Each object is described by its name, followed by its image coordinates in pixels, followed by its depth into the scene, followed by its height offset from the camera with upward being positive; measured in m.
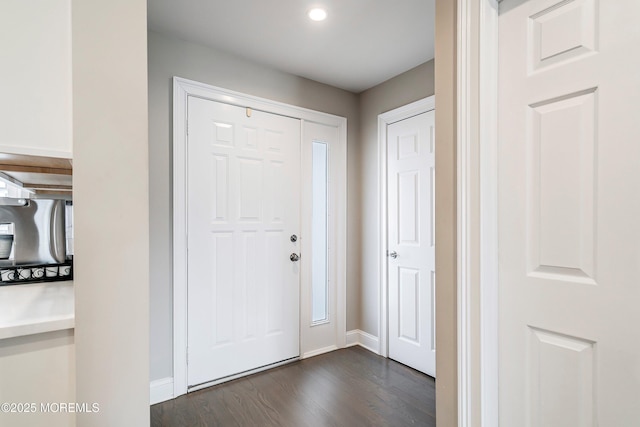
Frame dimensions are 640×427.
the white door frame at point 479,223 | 1.19 -0.05
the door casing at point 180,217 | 2.17 -0.04
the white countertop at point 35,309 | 0.83 -0.31
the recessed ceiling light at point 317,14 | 1.91 +1.23
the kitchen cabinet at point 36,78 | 0.88 +0.39
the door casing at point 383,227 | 2.87 -0.15
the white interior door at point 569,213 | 0.91 -0.01
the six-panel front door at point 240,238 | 2.27 -0.21
